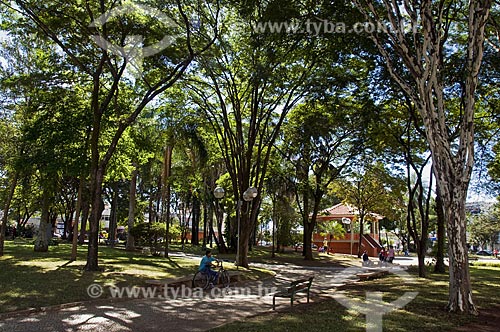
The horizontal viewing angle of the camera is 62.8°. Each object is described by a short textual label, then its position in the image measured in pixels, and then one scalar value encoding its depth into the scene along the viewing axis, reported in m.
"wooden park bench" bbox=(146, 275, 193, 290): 12.79
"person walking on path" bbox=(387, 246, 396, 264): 32.47
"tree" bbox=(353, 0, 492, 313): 9.74
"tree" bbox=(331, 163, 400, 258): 34.66
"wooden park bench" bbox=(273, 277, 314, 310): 10.59
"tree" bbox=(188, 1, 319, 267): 17.14
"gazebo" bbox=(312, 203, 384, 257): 43.44
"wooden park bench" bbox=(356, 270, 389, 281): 19.18
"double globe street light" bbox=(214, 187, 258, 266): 17.86
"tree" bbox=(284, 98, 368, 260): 21.82
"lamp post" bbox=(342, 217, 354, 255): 38.05
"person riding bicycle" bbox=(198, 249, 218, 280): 13.59
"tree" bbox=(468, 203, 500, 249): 60.78
